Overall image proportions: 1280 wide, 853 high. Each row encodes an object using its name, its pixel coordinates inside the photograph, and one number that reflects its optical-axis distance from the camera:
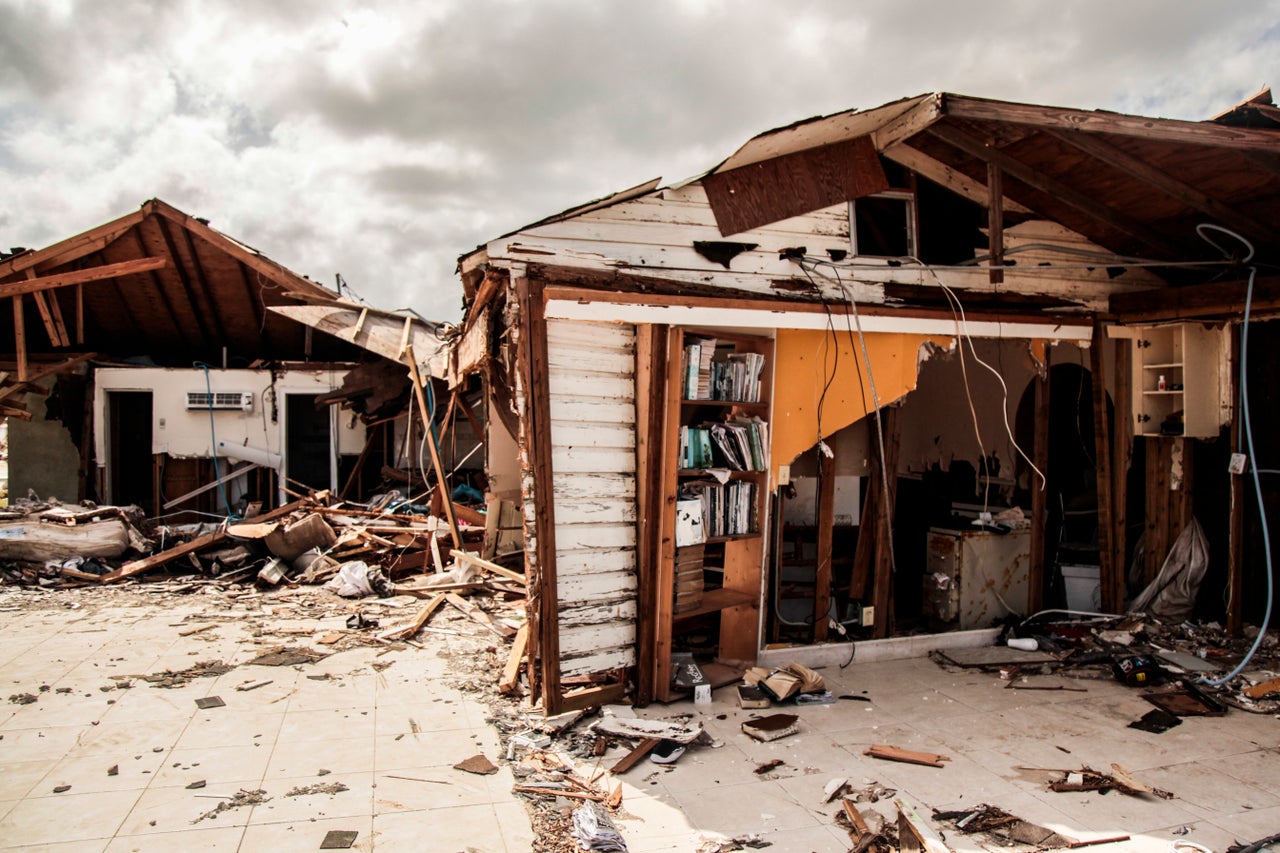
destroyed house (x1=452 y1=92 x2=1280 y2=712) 5.50
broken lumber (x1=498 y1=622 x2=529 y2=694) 5.79
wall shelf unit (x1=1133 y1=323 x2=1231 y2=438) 7.02
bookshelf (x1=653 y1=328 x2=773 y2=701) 5.67
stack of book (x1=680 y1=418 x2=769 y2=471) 6.05
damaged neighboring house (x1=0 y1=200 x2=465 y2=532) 12.20
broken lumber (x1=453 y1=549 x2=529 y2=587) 8.26
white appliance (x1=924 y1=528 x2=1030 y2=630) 7.41
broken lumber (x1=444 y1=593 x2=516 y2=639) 7.27
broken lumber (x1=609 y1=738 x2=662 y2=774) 4.59
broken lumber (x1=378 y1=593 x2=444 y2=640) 7.24
